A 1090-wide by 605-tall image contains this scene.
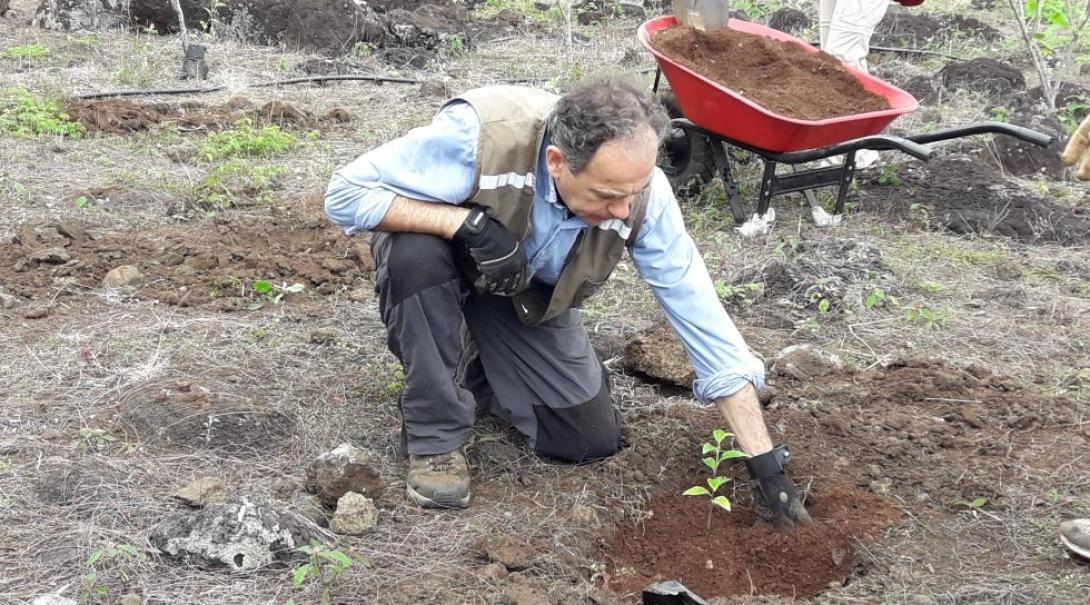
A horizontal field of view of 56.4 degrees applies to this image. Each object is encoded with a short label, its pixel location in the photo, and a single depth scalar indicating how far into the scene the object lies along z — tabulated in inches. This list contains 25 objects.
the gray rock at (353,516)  108.6
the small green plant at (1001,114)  267.0
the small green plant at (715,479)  105.9
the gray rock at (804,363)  145.9
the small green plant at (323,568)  95.0
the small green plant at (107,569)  94.7
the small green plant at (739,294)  172.4
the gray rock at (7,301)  156.9
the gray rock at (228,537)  98.9
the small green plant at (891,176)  230.7
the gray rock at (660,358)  142.6
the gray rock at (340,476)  111.7
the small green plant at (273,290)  166.9
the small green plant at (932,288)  177.3
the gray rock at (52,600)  92.3
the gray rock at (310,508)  108.7
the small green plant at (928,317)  164.4
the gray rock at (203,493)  108.7
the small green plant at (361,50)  342.0
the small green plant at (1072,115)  268.8
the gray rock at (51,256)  171.2
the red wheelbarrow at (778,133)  186.5
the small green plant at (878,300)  169.2
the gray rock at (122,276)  166.1
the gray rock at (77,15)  363.6
